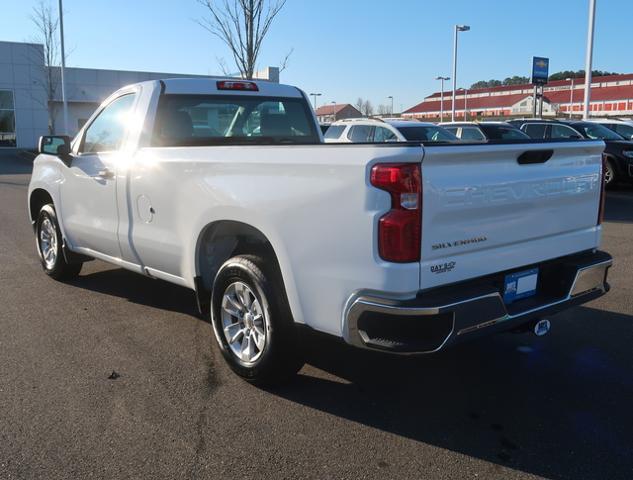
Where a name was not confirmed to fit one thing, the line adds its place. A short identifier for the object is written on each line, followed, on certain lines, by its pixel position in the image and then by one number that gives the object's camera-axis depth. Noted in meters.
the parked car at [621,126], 19.38
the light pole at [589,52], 23.31
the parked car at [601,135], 15.33
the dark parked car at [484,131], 16.20
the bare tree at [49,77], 35.86
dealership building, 40.72
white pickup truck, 3.13
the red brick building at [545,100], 76.75
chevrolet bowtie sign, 33.53
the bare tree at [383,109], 115.03
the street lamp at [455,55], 38.47
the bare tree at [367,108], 97.06
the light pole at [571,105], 72.89
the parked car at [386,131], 13.59
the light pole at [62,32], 29.92
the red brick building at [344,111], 66.31
